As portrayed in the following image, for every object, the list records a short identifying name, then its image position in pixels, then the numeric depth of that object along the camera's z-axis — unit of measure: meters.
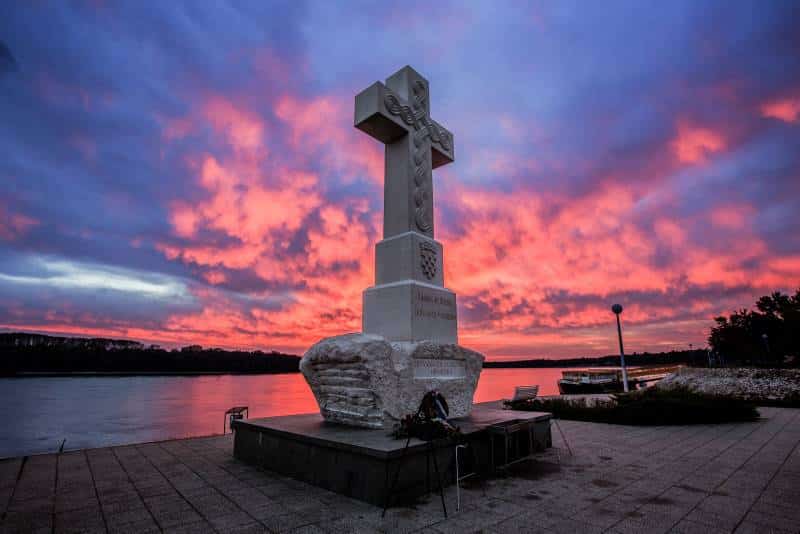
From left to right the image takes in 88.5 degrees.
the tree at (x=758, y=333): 40.91
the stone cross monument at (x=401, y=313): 5.91
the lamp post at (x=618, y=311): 17.34
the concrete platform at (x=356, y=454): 4.33
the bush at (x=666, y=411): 9.88
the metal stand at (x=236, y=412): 9.38
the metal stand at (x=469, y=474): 5.13
